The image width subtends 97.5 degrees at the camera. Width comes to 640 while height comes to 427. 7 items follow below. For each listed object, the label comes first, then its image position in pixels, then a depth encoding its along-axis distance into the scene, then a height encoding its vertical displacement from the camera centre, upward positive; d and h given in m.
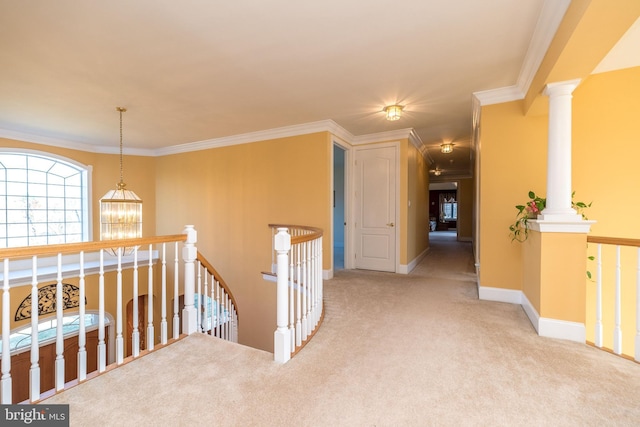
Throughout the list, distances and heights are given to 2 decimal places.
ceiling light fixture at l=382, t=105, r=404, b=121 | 3.67 +1.32
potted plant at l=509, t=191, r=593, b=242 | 2.86 -0.03
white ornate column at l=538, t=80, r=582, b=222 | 2.46 +0.53
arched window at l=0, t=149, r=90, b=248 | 4.95 +0.24
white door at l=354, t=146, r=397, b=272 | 5.03 +0.04
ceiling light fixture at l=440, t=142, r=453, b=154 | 5.85 +1.35
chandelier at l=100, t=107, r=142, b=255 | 3.57 -0.04
